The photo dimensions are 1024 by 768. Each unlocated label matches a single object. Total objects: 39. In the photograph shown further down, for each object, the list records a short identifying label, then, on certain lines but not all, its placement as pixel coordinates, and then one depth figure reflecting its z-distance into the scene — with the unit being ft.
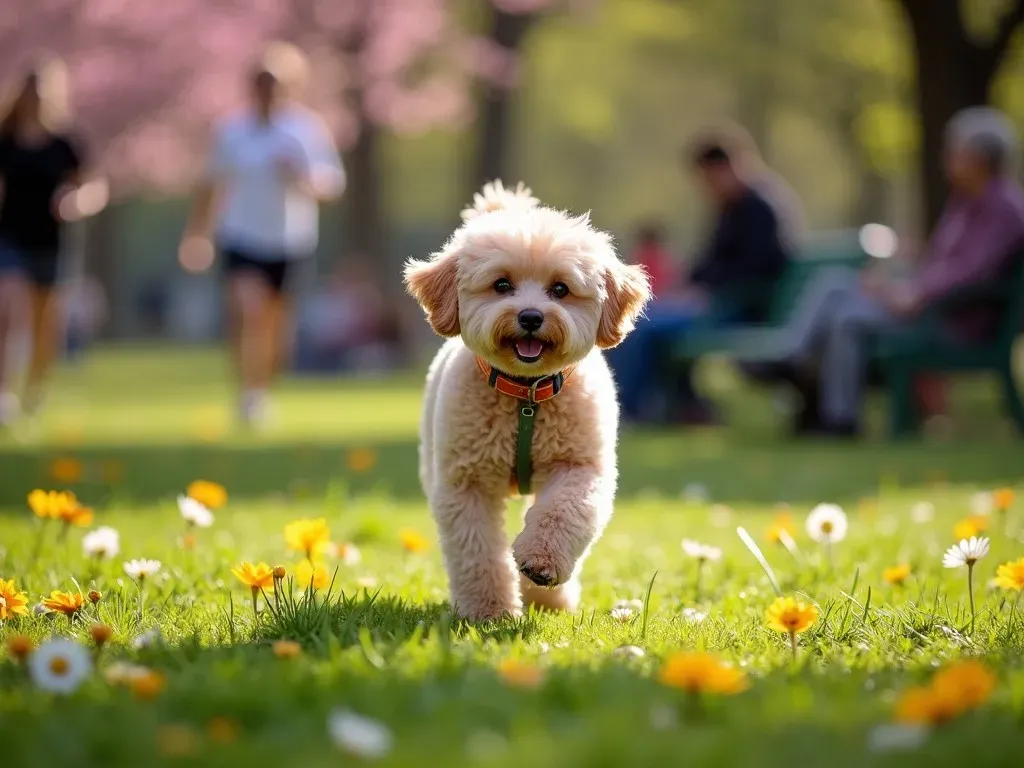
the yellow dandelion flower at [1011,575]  10.46
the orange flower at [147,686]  7.59
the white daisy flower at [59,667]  7.88
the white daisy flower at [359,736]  6.59
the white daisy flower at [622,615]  11.22
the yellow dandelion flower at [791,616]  9.44
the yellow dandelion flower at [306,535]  11.84
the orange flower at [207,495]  13.98
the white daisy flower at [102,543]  12.97
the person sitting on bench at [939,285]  28.09
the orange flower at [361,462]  23.31
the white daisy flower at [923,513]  17.83
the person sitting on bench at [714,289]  34.60
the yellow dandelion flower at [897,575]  12.51
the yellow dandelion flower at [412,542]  14.53
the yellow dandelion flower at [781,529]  13.43
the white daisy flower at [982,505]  17.99
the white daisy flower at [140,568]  11.69
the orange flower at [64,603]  10.39
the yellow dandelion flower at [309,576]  11.37
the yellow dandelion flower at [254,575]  10.57
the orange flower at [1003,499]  14.26
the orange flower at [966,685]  7.15
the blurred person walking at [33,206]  31.53
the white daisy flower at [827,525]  13.26
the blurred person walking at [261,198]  31.81
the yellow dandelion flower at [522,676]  7.92
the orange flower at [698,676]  7.54
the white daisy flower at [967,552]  10.96
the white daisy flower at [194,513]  13.08
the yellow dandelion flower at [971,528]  12.45
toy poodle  11.99
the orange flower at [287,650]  8.91
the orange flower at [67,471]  19.70
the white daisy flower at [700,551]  12.83
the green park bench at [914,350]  29.04
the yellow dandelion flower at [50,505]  12.73
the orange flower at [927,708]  7.06
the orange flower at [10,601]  10.23
